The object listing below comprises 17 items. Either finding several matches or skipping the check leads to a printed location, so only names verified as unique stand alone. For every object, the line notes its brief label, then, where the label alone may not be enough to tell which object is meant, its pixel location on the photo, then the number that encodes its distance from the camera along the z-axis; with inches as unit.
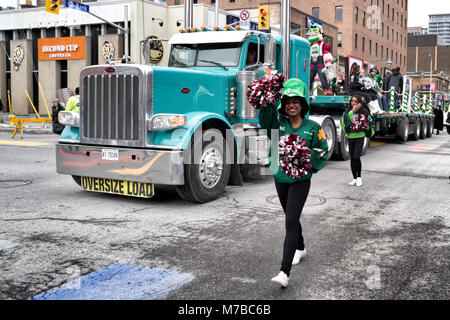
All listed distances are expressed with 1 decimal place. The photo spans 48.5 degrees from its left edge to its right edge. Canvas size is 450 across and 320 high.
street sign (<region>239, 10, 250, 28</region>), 1054.3
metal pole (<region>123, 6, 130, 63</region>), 1048.7
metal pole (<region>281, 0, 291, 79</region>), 360.9
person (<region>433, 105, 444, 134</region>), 1048.4
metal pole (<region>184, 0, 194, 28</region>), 408.8
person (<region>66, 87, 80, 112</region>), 591.8
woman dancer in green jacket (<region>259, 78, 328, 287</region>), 167.5
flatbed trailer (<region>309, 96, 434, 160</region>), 502.6
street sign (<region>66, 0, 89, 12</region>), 832.3
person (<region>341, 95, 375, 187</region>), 371.4
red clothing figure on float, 468.1
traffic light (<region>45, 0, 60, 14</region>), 829.8
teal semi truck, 277.0
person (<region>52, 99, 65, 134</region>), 746.3
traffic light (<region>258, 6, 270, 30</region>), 1018.1
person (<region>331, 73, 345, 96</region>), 609.6
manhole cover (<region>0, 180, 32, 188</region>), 352.1
